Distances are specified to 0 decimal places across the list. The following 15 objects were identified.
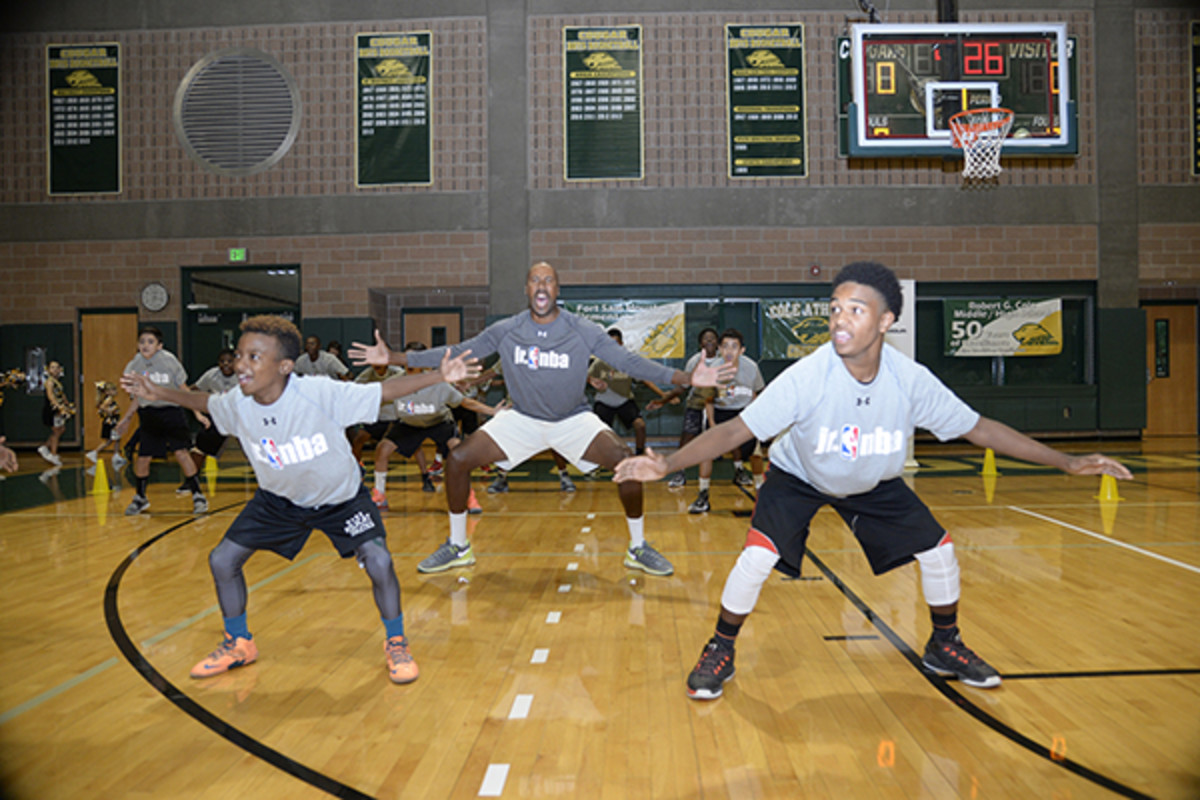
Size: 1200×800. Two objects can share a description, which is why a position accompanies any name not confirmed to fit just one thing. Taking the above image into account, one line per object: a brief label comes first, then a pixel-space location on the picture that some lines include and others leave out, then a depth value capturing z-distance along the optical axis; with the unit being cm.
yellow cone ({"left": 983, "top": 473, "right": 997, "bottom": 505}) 817
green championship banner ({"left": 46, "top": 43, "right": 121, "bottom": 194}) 1352
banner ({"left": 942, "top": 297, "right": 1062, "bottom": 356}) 1328
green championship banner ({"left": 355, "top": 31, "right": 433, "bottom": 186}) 1323
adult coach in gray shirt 506
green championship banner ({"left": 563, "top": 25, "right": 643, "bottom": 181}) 1311
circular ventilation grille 1336
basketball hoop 1105
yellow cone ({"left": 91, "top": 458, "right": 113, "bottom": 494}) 886
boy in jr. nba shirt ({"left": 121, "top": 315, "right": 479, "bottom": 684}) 320
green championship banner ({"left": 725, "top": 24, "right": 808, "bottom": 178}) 1305
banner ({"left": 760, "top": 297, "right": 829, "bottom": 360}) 1324
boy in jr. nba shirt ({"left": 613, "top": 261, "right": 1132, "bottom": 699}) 289
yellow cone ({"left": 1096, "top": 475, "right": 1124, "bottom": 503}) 767
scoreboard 1130
